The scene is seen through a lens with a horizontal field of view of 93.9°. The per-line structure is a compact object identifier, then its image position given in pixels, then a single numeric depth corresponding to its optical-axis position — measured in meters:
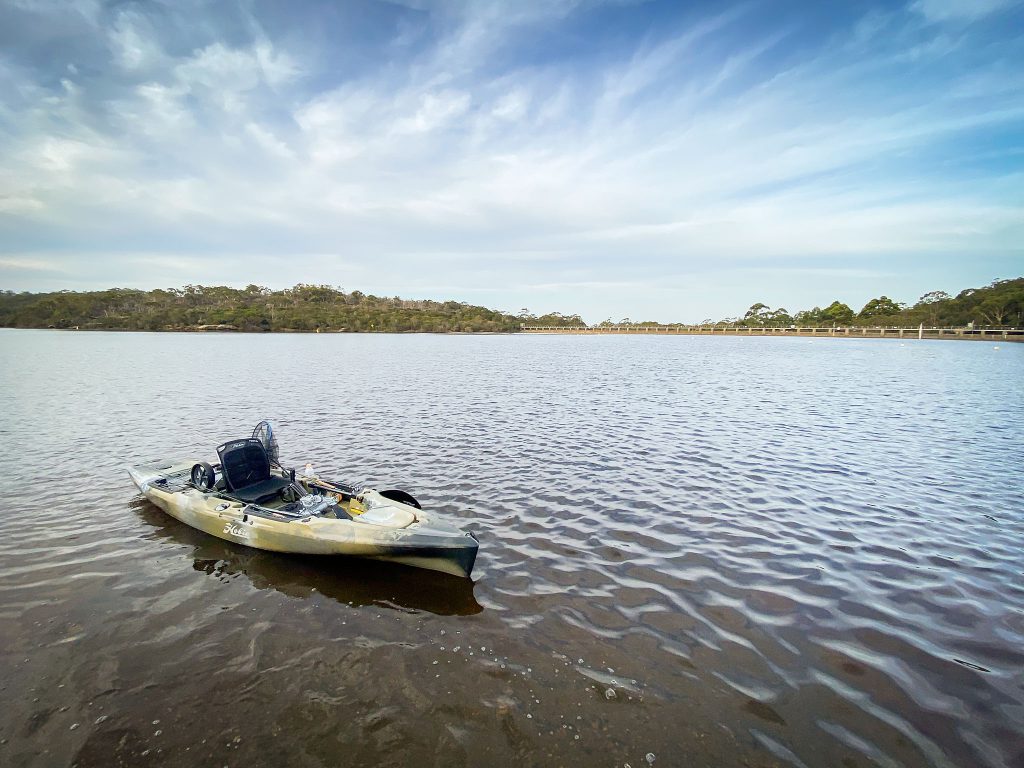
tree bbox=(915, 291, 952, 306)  167.25
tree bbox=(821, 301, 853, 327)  171.70
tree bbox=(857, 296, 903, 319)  164.50
